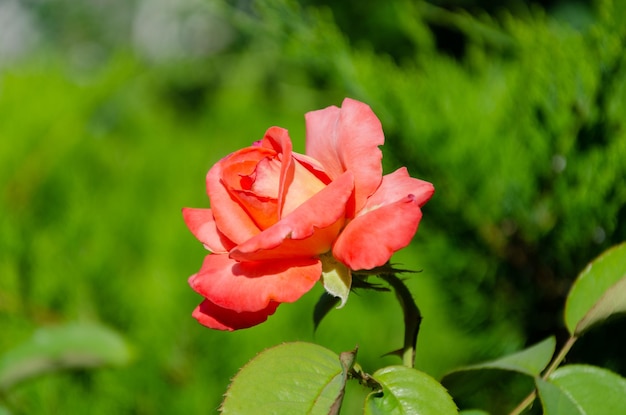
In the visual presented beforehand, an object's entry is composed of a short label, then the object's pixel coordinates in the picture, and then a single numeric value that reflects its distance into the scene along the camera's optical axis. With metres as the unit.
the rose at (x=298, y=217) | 0.58
